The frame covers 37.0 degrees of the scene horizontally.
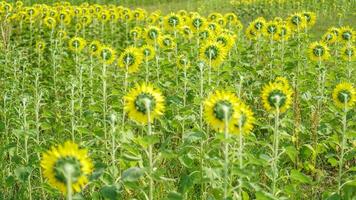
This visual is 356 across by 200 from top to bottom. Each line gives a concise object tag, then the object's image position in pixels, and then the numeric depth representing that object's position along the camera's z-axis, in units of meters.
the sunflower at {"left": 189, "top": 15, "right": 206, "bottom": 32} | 5.57
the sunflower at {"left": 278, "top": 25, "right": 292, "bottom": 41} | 5.72
